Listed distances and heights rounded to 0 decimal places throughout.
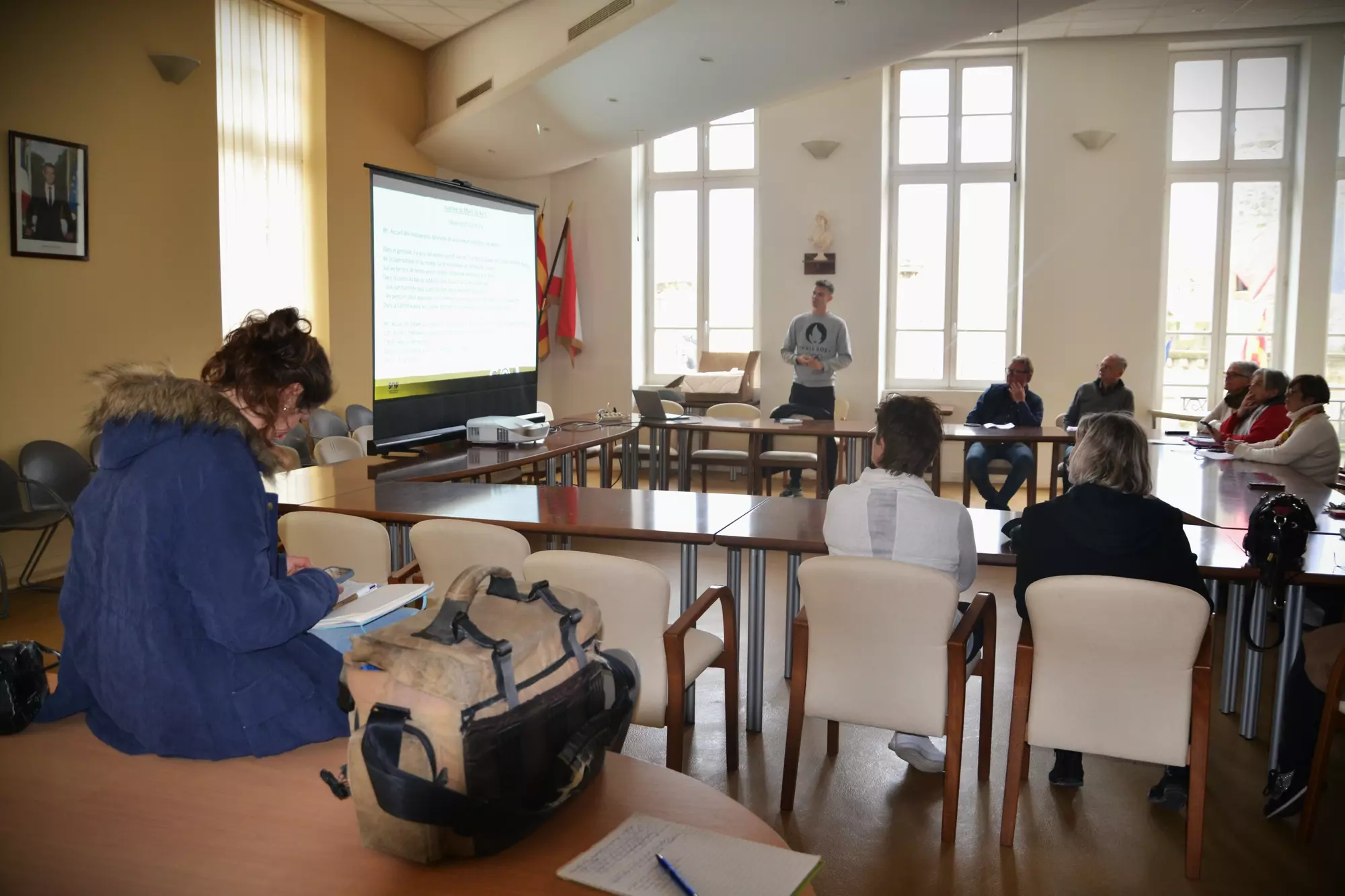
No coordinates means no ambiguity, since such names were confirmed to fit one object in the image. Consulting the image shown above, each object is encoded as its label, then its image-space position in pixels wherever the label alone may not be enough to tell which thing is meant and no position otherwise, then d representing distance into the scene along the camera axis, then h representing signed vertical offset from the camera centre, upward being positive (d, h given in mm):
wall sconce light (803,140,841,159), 9195 +2018
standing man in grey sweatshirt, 7941 +108
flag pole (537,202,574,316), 9945 +1078
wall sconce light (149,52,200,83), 6137 +1815
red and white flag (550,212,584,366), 9914 +624
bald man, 7203 -185
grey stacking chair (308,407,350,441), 7266 -479
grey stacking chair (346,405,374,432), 7926 -451
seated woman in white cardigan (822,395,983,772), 2975 -435
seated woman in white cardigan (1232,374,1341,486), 4957 -338
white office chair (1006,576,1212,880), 2465 -789
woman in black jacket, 2738 -433
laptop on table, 7449 -309
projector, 5551 -386
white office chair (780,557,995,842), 2664 -792
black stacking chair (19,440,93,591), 5363 -659
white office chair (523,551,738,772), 2758 -725
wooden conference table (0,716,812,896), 1288 -671
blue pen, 1202 -629
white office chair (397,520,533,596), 3094 -585
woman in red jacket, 5691 -211
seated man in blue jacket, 6977 -370
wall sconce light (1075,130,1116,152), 8727 +2022
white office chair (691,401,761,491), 7457 -666
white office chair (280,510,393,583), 3283 -612
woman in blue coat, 1651 -395
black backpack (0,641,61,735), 1714 -571
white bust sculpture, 9344 +1243
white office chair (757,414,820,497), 7082 -669
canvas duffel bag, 1193 -444
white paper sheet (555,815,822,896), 1227 -639
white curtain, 7098 +1483
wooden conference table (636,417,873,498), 6879 -494
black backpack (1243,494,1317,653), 2910 -495
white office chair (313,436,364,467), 5523 -505
